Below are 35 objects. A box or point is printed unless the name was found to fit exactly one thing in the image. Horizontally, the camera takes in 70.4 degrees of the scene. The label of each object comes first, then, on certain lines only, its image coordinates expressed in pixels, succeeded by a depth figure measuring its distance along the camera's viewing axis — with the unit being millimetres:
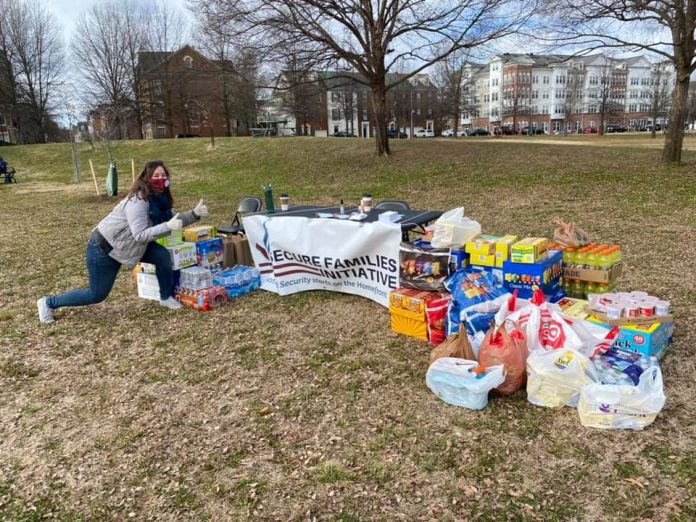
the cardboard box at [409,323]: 4199
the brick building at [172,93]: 44312
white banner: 4707
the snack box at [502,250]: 3941
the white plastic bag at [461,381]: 3102
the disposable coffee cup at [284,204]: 5991
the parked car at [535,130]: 69650
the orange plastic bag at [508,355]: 3229
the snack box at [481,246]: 4016
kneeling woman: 4543
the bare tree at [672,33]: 11953
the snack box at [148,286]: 5442
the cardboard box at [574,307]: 3596
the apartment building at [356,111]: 54594
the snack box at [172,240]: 5145
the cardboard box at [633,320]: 3430
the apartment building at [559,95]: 75375
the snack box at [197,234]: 5496
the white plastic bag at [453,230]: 4133
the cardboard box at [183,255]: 5199
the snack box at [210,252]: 5492
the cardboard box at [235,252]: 5879
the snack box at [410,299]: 4191
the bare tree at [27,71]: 43688
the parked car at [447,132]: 64675
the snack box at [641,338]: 3314
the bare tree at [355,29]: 14875
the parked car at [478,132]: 63469
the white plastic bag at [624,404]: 2846
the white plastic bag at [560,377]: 3070
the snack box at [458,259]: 4133
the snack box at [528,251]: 3766
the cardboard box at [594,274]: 4047
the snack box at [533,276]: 3785
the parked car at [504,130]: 65113
